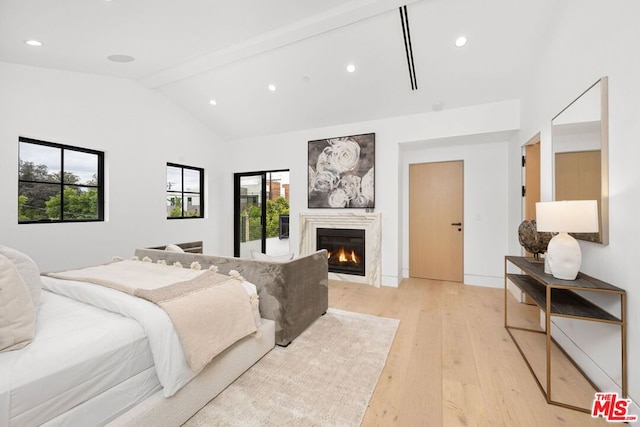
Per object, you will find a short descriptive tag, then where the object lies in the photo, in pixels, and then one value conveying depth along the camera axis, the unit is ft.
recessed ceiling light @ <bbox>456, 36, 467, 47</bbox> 9.27
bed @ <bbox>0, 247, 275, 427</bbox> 3.38
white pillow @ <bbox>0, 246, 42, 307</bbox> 4.84
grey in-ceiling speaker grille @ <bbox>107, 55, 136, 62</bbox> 10.42
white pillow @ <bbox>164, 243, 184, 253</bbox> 9.48
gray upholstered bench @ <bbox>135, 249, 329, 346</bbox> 7.22
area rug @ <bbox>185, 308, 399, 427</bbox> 5.03
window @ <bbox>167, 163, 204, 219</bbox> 15.64
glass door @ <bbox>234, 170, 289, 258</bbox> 18.38
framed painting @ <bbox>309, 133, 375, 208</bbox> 14.19
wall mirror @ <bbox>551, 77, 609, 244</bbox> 5.78
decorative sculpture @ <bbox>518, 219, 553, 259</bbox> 8.29
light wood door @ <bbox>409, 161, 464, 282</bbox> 14.34
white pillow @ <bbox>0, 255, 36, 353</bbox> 3.67
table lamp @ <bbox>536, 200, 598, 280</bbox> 5.73
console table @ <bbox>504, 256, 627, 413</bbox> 5.14
